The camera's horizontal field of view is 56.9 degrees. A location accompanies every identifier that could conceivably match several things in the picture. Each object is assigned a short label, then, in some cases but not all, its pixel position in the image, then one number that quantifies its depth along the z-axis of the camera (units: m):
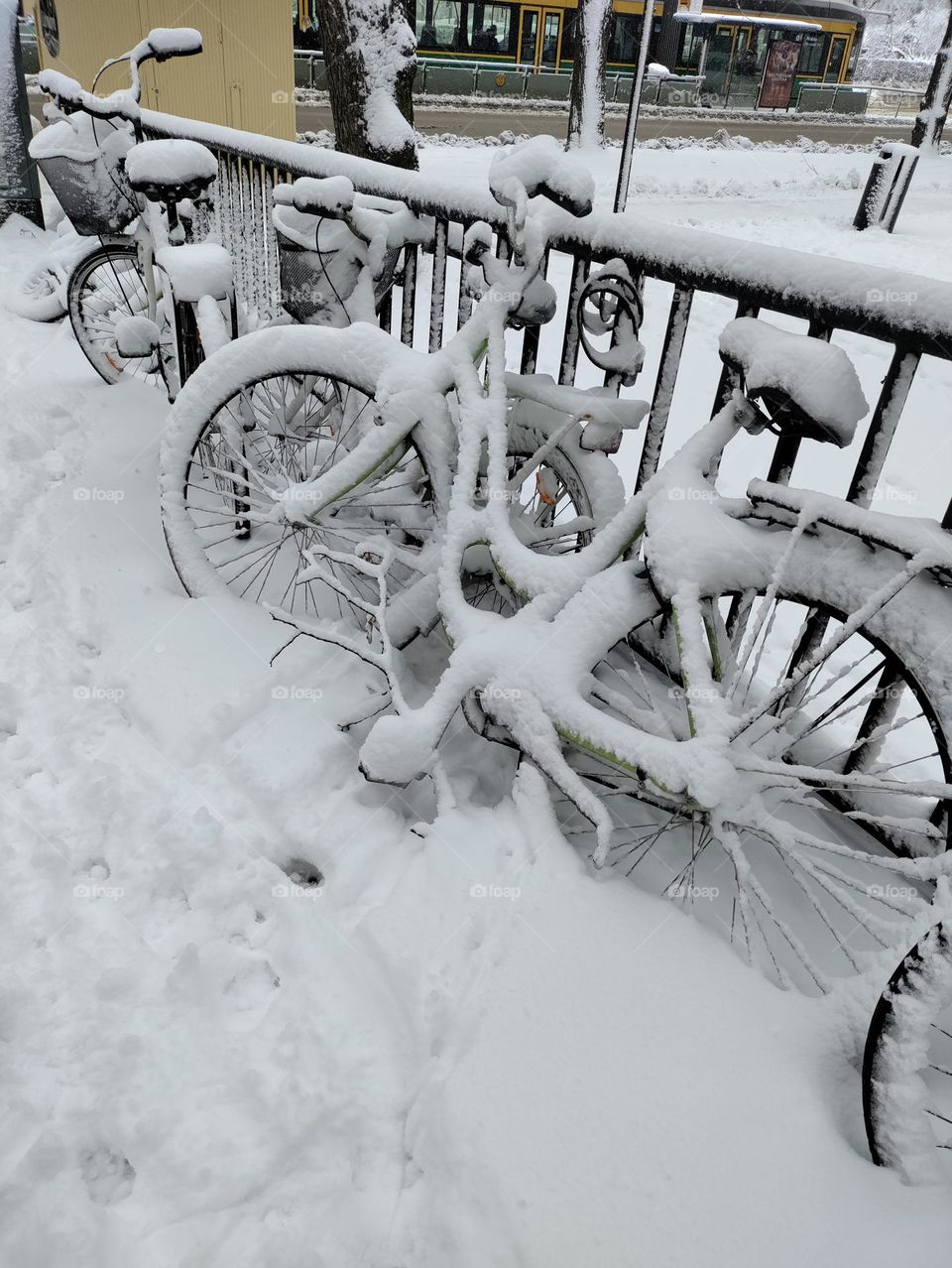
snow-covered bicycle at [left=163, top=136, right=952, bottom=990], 1.70
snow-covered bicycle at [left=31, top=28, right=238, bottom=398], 3.14
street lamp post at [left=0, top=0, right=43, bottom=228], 7.27
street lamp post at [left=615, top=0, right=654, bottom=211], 8.31
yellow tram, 24.88
